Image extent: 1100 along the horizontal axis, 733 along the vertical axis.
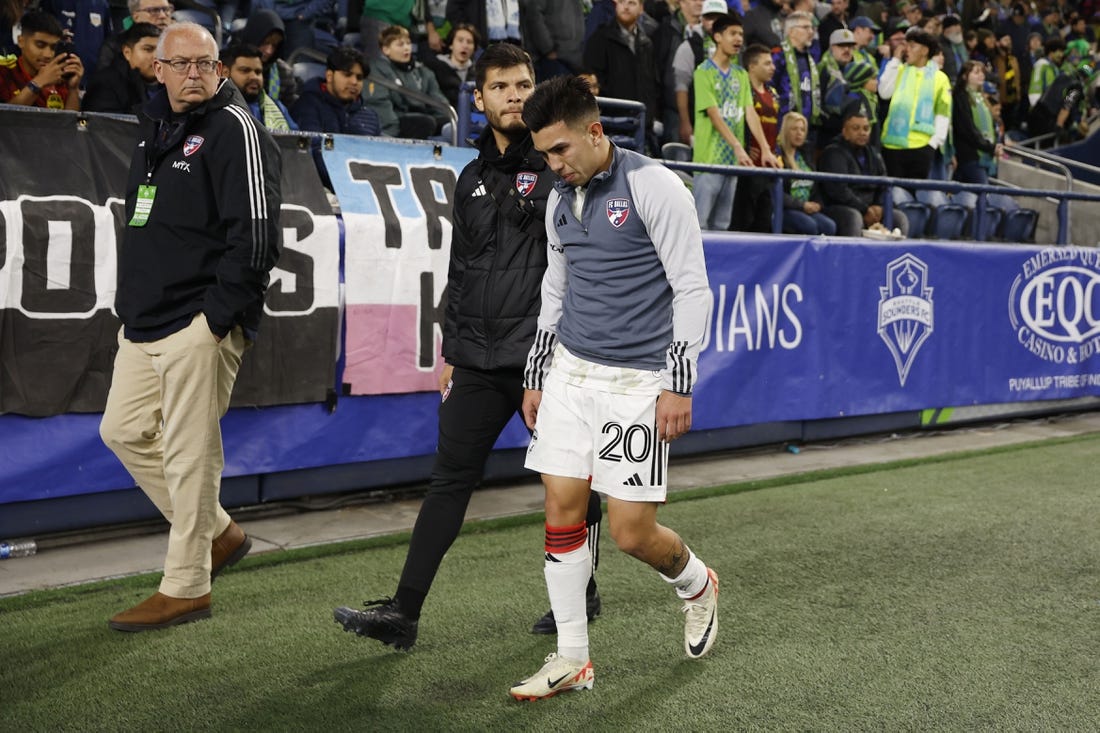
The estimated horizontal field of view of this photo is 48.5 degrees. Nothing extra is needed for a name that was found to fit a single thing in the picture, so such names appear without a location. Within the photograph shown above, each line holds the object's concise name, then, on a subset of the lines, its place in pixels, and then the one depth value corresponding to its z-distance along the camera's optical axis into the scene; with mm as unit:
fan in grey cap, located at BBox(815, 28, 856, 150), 12656
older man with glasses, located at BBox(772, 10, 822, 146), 11609
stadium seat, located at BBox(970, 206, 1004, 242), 12578
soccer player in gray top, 3709
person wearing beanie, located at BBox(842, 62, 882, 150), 12602
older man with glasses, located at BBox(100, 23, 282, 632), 4523
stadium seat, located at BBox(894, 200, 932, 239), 11867
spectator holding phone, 6961
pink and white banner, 6566
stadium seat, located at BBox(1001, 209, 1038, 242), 13192
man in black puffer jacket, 4258
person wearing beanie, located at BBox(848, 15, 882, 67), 14750
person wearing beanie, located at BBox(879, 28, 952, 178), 12750
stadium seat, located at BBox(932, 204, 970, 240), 11969
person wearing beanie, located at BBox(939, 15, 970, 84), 15875
